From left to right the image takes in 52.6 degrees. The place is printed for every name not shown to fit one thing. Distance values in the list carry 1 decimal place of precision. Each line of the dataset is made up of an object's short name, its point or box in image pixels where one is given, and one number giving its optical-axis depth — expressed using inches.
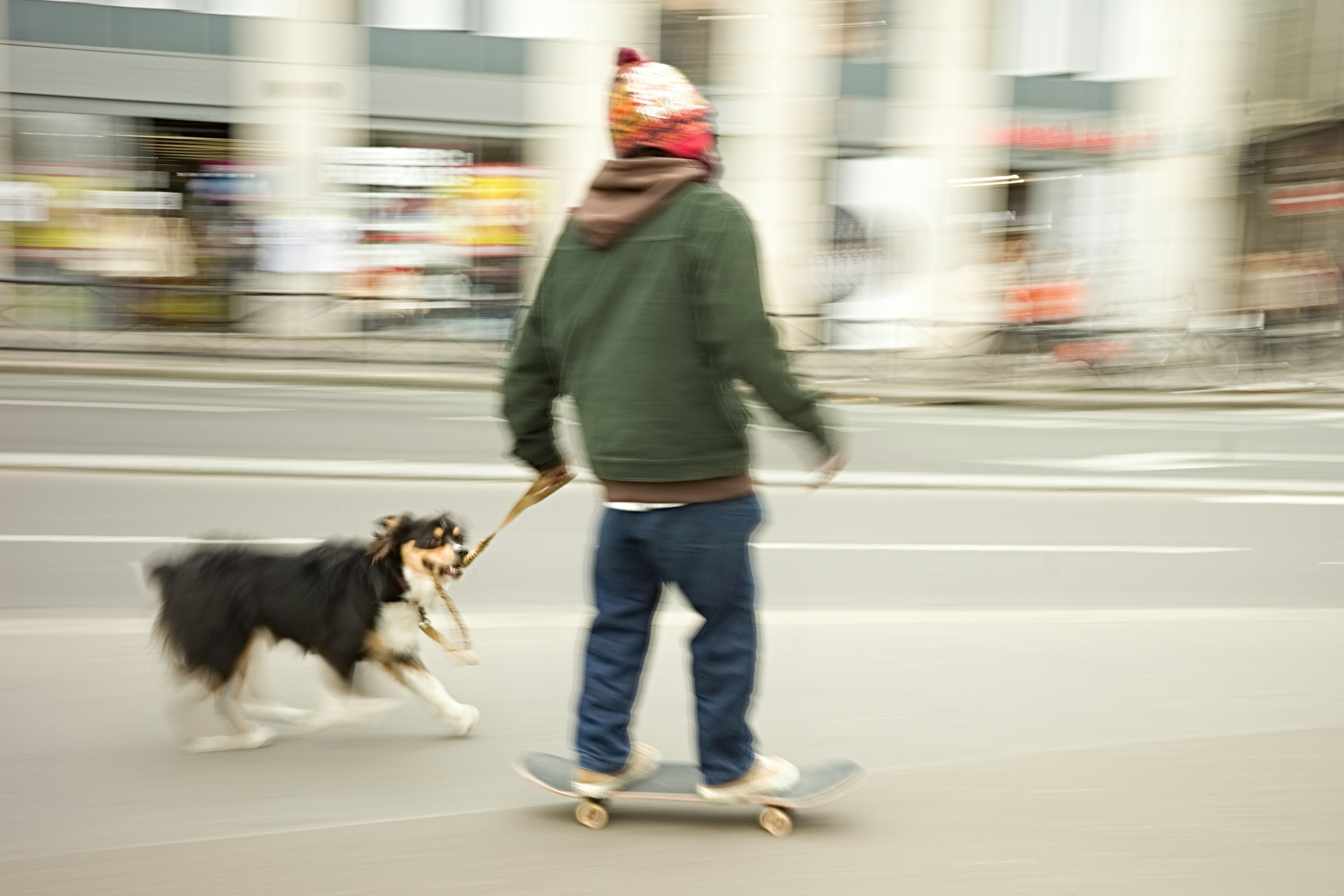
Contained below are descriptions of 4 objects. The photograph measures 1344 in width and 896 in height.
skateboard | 137.9
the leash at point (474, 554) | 148.7
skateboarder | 122.9
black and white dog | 154.5
